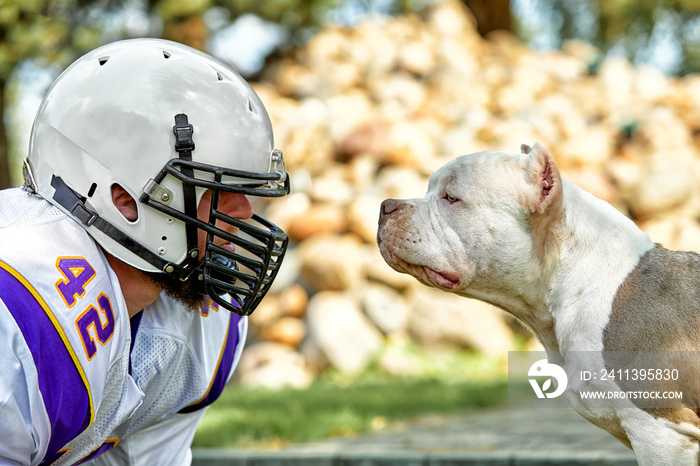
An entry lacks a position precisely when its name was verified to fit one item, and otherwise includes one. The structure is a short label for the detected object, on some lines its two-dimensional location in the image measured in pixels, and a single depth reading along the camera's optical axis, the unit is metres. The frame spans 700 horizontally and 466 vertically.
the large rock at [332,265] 10.75
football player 2.40
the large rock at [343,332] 10.19
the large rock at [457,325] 10.12
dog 2.79
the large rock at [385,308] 10.60
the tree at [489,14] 17.02
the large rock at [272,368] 10.24
